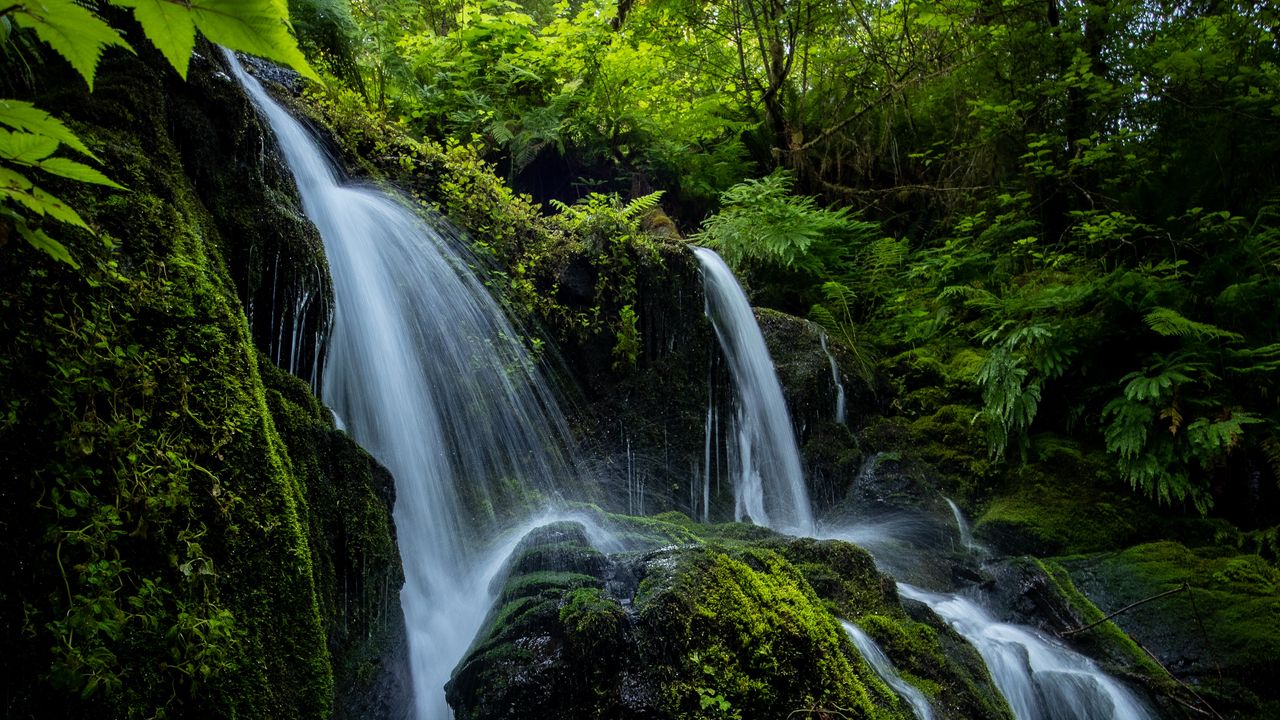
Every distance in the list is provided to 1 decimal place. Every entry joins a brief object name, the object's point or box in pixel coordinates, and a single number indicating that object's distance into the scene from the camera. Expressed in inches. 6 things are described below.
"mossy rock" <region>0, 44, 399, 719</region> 60.2
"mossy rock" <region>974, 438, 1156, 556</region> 242.1
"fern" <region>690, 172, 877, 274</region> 355.6
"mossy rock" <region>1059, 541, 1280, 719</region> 176.1
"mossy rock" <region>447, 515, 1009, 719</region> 107.4
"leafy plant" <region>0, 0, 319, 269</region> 35.7
